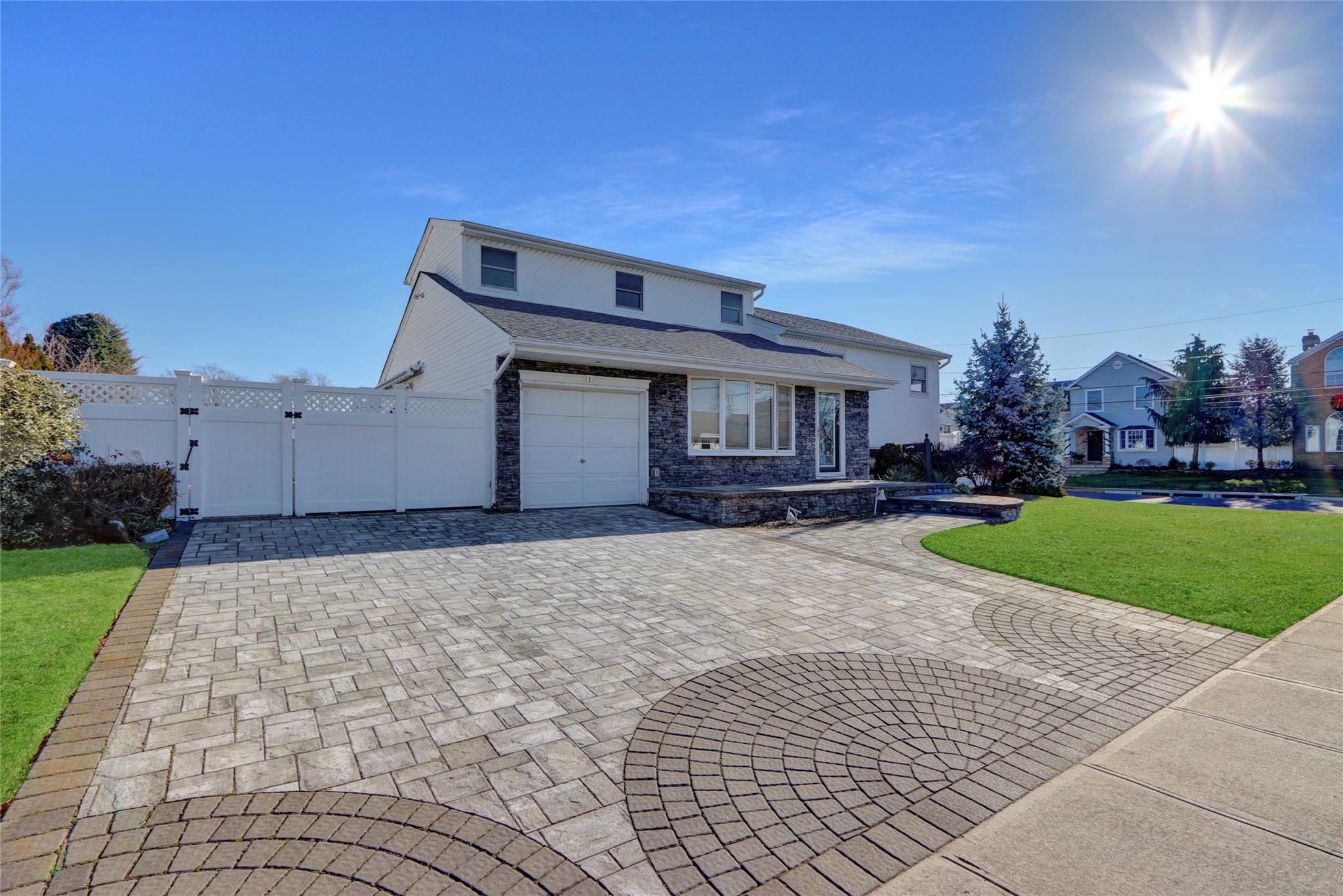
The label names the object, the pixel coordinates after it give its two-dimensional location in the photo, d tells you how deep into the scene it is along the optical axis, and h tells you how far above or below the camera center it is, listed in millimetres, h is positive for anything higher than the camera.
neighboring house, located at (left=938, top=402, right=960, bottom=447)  27144 +815
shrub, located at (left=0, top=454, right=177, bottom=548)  6906 -602
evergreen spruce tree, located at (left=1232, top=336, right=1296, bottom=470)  28734 +2691
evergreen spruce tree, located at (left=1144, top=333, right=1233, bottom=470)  30597 +2720
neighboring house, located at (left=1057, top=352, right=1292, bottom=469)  36031 +2170
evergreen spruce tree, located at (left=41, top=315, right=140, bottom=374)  19109 +3733
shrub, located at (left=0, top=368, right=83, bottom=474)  6160 +394
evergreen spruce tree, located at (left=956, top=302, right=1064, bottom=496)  18453 +1365
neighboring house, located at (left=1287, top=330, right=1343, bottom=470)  28922 +2073
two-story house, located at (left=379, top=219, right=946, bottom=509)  10984 +1704
